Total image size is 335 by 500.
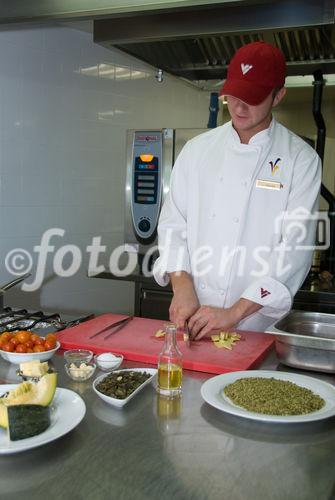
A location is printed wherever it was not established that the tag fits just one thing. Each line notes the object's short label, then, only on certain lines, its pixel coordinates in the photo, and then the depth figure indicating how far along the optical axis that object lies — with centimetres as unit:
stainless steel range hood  206
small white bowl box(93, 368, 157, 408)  121
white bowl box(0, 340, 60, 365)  147
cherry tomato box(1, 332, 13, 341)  154
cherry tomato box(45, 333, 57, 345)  157
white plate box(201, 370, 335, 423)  114
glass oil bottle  129
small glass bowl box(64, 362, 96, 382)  138
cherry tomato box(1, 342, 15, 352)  149
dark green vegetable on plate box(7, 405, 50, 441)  100
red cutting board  151
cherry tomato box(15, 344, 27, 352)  150
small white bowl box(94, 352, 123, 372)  146
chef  182
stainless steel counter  89
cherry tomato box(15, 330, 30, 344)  152
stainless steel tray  142
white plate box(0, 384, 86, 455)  98
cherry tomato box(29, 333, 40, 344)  155
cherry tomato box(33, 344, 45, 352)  152
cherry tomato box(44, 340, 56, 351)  153
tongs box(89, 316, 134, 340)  175
